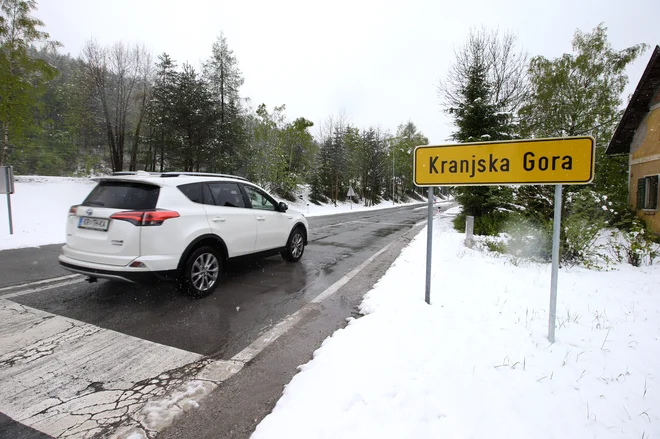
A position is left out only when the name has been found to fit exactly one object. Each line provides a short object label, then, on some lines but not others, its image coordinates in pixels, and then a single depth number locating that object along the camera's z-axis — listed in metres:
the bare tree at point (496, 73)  16.08
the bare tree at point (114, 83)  26.72
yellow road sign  2.95
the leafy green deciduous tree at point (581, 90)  18.94
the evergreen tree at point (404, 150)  63.44
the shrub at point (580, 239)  6.07
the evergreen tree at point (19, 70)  13.77
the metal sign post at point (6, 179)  8.73
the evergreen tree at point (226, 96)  27.73
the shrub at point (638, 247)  6.46
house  12.18
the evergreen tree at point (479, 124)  12.91
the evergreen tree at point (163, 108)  25.97
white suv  3.60
